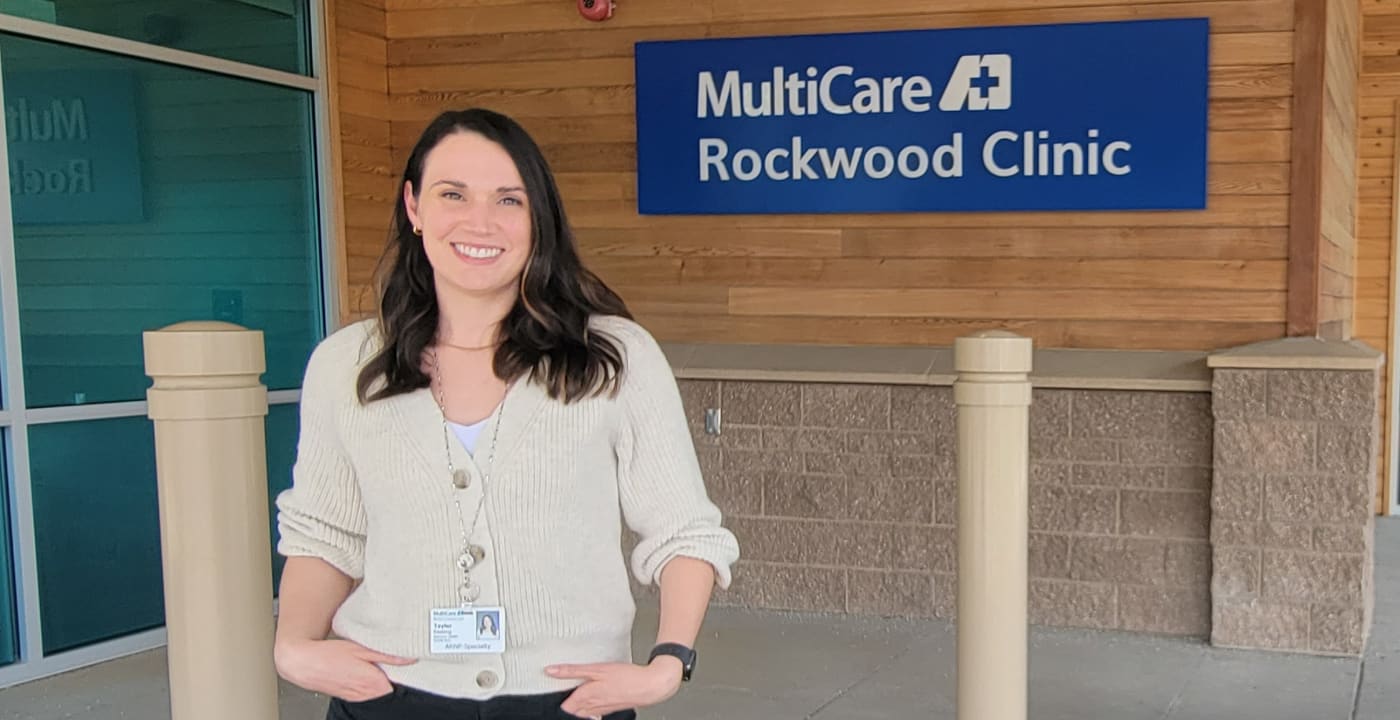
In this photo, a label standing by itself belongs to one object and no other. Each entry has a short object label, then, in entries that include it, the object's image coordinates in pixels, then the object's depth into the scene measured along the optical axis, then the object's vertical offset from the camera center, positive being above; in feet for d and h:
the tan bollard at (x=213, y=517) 6.73 -1.26
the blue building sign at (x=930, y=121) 14.87 +1.60
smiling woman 5.06 -0.85
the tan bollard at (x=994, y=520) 8.97 -1.79
